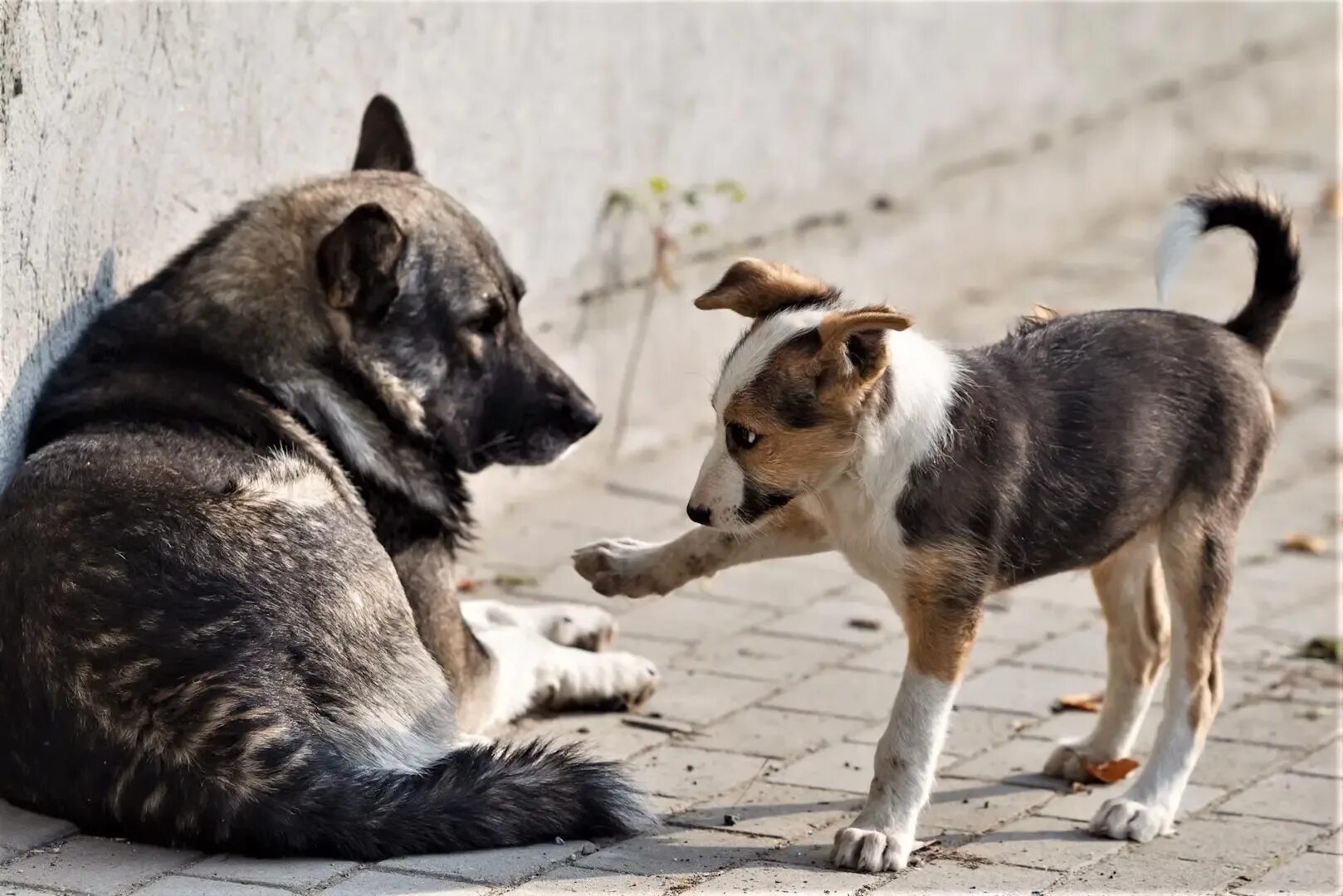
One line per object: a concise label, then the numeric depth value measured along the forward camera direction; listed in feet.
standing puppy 29.73
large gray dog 28.84
